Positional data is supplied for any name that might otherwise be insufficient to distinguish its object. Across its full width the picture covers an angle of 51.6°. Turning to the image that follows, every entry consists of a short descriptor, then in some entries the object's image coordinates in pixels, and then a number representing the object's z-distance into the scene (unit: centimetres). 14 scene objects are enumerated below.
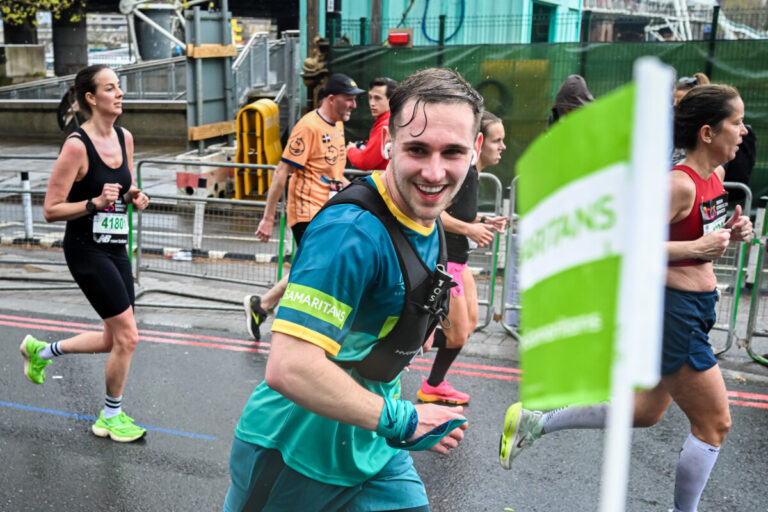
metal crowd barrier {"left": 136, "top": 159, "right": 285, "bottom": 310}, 779
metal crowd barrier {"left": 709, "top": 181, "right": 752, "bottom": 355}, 618
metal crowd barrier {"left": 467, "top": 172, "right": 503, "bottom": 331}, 673
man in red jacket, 616
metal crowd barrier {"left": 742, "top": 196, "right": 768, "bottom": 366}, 609
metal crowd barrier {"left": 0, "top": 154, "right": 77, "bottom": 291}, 818
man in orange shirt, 611
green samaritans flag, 98
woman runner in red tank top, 329
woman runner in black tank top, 432
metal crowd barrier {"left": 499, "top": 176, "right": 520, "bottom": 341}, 667
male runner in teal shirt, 193
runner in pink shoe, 477
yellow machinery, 1348
